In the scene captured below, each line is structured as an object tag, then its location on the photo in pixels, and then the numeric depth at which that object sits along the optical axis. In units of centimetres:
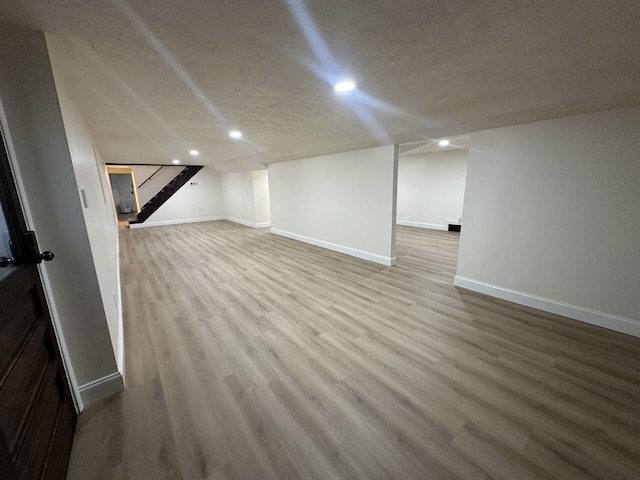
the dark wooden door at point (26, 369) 86
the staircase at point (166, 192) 853
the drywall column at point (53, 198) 120
